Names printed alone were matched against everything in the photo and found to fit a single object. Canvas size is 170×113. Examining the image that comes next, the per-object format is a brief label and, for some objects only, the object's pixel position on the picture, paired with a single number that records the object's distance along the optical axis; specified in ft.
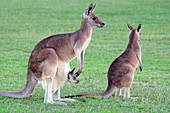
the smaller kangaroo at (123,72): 42.06
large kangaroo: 38.99
